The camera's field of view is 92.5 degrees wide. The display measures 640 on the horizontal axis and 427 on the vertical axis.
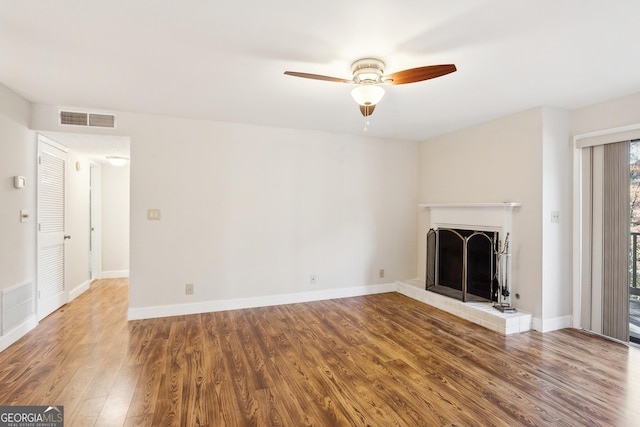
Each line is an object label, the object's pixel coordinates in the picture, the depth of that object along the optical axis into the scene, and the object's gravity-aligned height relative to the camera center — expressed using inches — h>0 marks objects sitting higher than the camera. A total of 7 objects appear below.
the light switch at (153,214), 147.3 -1.0
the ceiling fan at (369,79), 85.9 +38.5
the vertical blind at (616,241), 122.1 -11.4
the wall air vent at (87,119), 136.6 +42.3
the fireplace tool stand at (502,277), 142.3 -30.3
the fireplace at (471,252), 144.3 -20.3
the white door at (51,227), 141.6 -7.2
